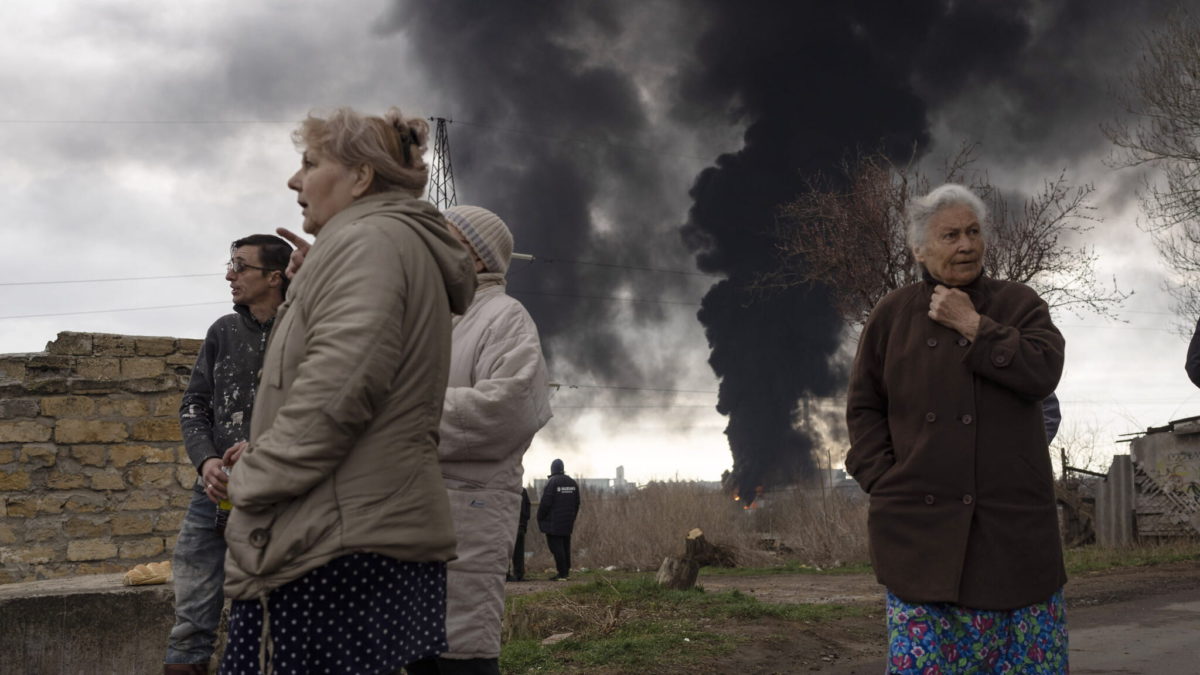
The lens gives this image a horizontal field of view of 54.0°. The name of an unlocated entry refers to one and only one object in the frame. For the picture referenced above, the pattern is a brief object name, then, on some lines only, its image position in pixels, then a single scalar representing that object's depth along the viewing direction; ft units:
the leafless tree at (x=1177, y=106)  65.00
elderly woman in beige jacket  7.58
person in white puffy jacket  11.02
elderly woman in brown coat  10.42
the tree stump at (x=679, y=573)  37.15
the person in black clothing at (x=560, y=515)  62.13
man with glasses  14.70
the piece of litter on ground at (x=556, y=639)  25.26
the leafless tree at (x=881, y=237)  55.16
